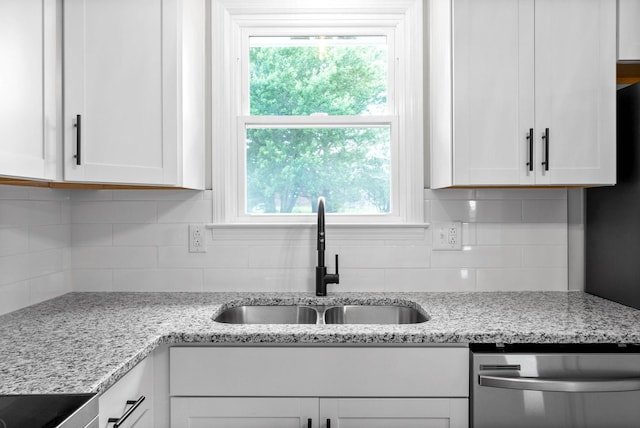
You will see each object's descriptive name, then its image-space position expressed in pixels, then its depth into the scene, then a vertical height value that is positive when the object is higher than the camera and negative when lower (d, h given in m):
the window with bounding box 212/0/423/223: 2.12 +0.47
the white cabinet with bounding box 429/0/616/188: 1.75 +0.50
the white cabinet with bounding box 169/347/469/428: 1.42 -0.55
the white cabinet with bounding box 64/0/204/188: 1.52 +0.45
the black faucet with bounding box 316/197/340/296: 1.91 -0.25
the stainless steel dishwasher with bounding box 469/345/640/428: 1.39 -0.55
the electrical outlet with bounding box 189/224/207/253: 2.10 -0.10
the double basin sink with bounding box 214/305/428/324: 1.94 -0.44
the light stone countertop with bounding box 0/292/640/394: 1.10 -0.37
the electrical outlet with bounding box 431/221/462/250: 2.09 -0.10
